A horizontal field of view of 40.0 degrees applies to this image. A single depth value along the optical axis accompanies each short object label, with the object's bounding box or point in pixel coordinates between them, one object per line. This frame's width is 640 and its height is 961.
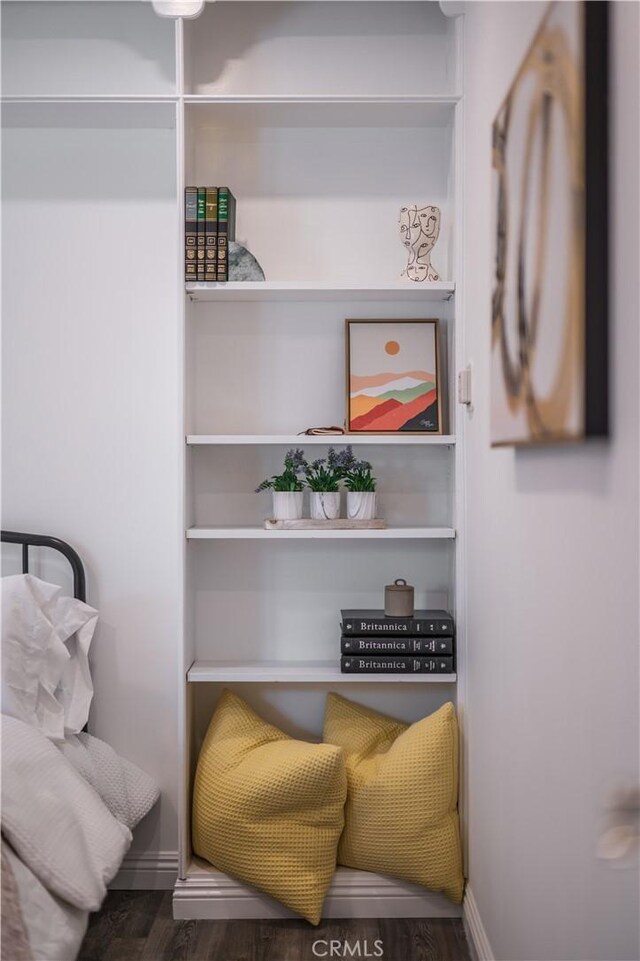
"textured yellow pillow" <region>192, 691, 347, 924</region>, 2.21
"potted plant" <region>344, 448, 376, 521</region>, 2.44
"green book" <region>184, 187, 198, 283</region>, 2.35
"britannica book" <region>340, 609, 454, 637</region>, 2.38
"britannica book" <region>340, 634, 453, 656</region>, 2.38
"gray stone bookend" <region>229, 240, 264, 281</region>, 2.41
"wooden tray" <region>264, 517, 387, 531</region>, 2.40
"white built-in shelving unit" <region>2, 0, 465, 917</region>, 2.54
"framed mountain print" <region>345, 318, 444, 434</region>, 2.48
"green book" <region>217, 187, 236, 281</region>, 2.34
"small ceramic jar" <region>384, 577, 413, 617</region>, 2.41
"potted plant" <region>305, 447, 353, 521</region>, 2.44
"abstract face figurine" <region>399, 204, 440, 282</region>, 2.41
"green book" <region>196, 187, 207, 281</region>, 2.35
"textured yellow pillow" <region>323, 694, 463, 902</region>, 2.25
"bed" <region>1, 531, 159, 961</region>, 1.65
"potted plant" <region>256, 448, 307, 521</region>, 2.43
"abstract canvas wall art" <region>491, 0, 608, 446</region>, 1.13
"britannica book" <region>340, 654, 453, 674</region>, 2.38
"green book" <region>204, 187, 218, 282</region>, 2.34
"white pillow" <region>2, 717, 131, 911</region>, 1.72
